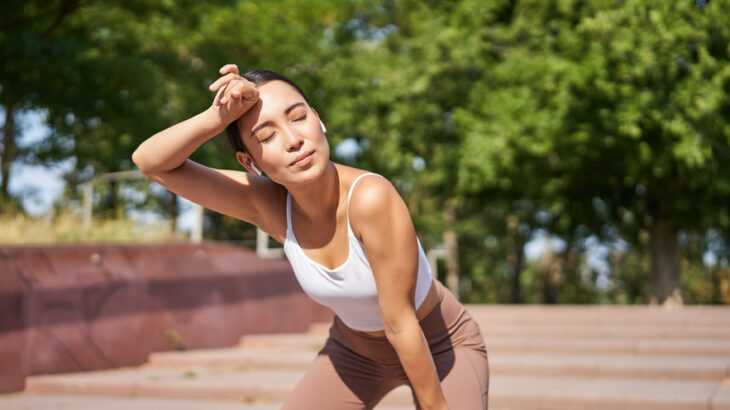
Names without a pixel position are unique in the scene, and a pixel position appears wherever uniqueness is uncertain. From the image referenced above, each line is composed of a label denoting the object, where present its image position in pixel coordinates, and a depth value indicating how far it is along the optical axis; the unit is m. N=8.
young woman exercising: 2.54
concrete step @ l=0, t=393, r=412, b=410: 7.12
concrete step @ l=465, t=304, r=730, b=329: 11.17
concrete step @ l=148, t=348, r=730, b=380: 7.68
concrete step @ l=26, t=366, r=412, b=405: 7.46
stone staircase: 6.80
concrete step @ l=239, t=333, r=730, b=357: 8.87
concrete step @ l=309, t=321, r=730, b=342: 10.05
